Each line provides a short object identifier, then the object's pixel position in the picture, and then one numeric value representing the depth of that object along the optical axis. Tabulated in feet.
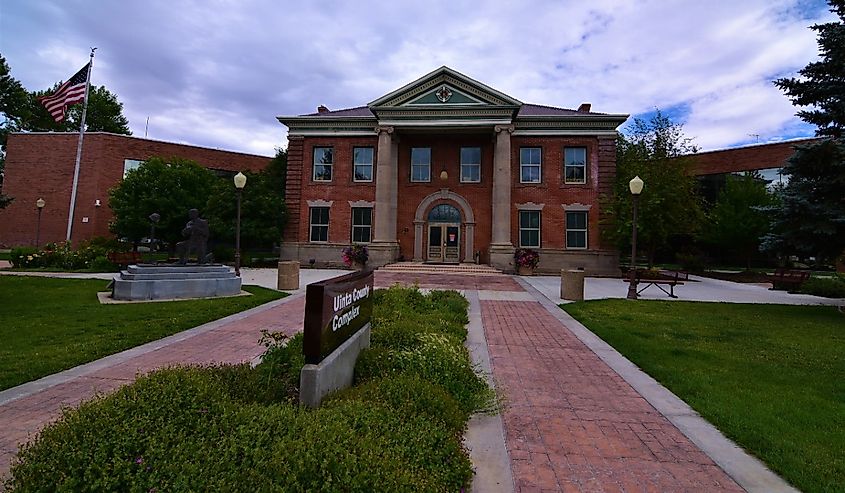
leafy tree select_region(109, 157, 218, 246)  88.53
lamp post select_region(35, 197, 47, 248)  94.22
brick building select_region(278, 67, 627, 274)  83.97
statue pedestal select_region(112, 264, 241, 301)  38.22
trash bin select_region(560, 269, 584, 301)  46.44
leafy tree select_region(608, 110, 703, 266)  75.31
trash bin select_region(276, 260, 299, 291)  50.08
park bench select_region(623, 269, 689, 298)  49.38
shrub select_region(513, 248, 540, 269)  78.54
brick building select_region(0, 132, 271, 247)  110.73
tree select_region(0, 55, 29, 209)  103.86
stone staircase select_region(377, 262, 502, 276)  77.00
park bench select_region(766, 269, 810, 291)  58.80
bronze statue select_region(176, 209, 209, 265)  44.27
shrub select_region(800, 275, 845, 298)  53.11
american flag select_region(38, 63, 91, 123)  76.95
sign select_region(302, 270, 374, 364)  12.28
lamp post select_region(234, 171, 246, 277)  58.44
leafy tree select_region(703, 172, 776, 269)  91.61
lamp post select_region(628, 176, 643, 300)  47.20
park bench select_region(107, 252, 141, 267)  68.33
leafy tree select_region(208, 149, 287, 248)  82.58
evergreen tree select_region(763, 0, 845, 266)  35.47
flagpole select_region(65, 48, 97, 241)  89.76
